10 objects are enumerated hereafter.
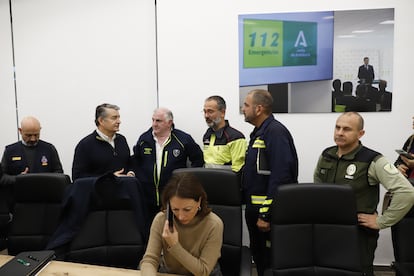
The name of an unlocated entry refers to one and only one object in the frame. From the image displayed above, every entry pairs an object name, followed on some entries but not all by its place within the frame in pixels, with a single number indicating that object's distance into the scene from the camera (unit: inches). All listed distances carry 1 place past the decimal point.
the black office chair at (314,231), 79.0
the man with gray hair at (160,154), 129.0
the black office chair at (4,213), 114.4
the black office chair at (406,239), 87.7
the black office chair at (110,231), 87.8
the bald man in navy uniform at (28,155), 135.7
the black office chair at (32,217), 104.0
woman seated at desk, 71.5
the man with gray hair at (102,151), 126.5
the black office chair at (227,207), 87.9
